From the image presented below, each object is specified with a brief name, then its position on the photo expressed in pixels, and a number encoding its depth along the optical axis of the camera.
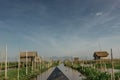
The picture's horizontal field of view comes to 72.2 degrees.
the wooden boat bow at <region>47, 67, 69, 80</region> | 7.97
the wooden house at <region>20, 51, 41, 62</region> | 23.97
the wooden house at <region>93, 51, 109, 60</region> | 27.69
